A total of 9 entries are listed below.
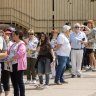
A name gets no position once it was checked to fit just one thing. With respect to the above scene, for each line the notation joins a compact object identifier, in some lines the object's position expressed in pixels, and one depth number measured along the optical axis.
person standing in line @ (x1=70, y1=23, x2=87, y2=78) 16.80
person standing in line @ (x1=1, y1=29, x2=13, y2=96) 12.45
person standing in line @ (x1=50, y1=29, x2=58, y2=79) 16.33
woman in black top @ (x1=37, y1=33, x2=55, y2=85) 14.52
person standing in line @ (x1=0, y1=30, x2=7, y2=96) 11.01
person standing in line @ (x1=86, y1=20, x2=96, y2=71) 18.55
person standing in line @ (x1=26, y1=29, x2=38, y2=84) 15.14
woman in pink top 11.81
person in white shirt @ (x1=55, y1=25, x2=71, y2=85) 15.21
